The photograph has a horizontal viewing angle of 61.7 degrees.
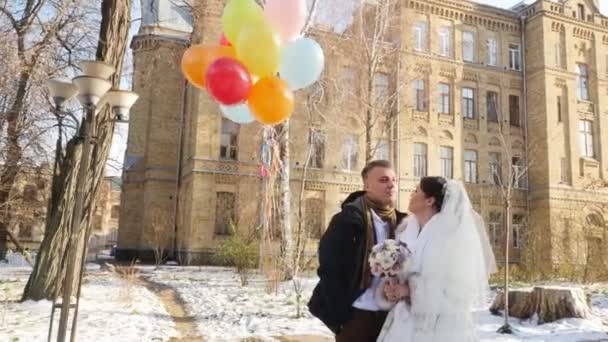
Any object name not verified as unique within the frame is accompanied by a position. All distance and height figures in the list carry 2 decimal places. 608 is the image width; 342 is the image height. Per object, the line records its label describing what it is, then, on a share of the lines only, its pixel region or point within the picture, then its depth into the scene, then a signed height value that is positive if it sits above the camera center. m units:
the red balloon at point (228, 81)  4.58 +1.40
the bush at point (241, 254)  14.79 -0.50
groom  3.22 -0.19
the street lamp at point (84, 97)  6.09 +1.81
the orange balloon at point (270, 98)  4.78 +1.30
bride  3.07 -0.22
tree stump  8.99 -1.05
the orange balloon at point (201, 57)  5.04 +1.76
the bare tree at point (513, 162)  28.39 +4.45
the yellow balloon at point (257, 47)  4.62 +1.72
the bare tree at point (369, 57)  17.67 +7.23
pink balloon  4.86 +2.12
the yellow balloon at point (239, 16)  4.74 +2.06
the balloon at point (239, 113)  5.34 +1.32
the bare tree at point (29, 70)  12.52 +3.98
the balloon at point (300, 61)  4.88 +1.69
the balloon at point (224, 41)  5.24 +2.04
